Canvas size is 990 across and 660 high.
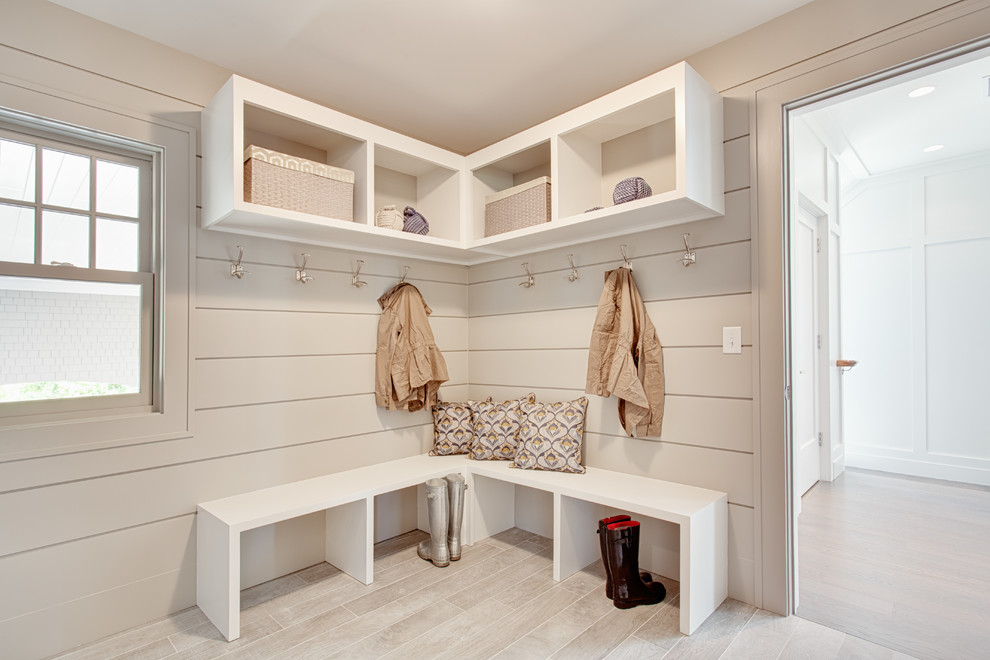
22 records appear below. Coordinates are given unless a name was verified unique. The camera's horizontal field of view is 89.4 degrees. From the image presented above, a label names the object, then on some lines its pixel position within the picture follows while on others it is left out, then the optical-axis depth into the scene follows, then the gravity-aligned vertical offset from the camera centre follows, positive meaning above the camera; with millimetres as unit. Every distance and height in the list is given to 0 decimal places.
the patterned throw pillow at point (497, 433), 2775 -536
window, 1835 +249
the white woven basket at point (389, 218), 2471 +592
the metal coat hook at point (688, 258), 2238 +352
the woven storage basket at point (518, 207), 2482 +676
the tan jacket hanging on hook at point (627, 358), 2326 -100
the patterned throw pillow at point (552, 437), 2514 -512
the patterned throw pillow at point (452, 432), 2912 -552
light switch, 2109 -12
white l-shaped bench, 1889 -771
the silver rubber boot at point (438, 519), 2473 -902
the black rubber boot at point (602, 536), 2113 -842
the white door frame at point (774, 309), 1975 +108
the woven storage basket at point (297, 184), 2016 +653
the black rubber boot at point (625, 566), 2062 -959
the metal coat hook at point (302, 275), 2469 +308
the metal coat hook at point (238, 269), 2264 +313
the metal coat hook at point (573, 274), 2707 +340
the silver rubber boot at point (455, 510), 2516 -874
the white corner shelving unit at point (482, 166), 1957 +853
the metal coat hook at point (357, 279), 2709 +319
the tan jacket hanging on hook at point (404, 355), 2760 -98
